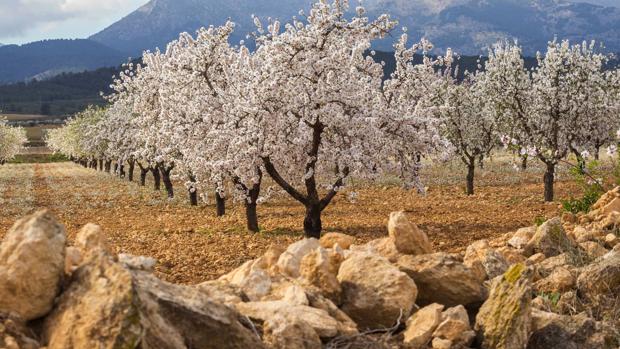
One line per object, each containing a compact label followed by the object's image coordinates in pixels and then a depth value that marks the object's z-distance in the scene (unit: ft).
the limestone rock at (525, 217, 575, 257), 38.78
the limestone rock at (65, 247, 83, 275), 19.60
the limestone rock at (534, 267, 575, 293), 32.48
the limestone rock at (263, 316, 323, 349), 20.10
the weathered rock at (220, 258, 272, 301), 24.49
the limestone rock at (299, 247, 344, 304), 24.70
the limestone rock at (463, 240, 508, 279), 32.68
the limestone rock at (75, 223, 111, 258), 23.52
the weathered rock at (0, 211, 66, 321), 17.94
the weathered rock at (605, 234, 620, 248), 41.21
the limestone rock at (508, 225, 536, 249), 41.32
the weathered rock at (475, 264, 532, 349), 23.62
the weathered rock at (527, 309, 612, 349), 24.80
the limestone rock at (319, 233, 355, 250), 33.77
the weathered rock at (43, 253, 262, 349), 15.98
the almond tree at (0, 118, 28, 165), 307.37
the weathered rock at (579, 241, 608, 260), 37.82
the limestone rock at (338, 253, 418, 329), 24.26
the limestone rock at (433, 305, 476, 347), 23.27
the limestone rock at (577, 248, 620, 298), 31.65
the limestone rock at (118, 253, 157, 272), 21.68
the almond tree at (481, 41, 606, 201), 101.30
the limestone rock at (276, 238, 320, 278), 27.61
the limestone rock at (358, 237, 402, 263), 29.35
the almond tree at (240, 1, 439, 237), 59.36
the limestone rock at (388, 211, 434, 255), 30.04
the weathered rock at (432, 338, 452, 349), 22.66
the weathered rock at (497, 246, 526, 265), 38.19
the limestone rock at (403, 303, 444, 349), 23.04
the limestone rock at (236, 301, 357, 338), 21.18
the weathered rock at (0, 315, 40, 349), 16.69
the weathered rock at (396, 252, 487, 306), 26.76
